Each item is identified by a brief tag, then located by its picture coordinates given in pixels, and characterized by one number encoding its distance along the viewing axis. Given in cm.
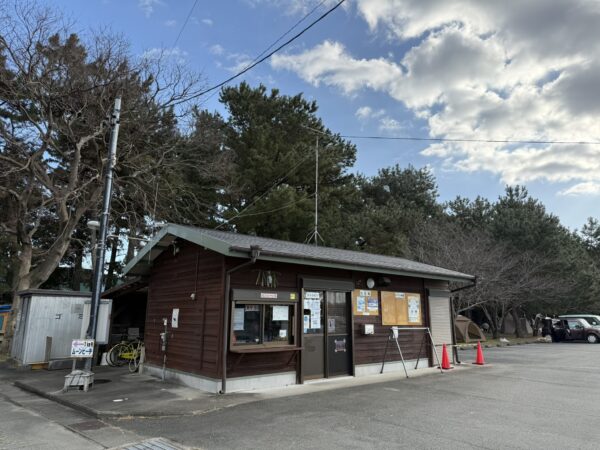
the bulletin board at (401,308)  1081
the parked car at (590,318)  2405
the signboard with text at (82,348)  805
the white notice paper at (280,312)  864
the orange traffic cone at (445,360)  1119
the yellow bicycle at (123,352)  1228
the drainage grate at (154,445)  486
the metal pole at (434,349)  1145
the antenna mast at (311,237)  2068
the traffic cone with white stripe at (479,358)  1232
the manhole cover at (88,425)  583
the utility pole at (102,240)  857
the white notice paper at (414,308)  1147
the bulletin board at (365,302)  1013
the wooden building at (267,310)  802
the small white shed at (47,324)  1215
